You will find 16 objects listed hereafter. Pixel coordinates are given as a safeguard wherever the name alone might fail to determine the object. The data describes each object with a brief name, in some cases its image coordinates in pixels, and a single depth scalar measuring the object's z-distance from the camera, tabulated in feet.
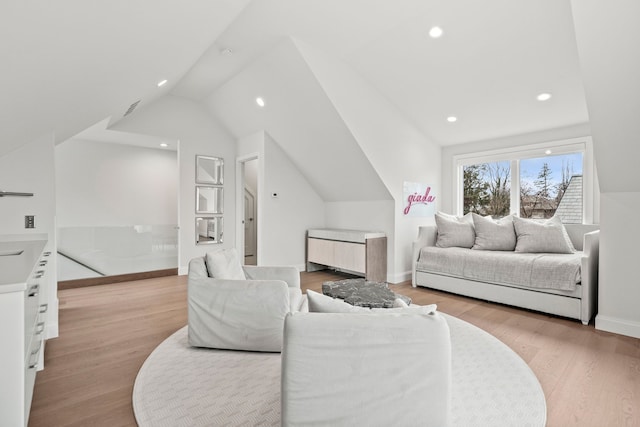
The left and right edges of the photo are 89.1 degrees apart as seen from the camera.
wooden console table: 14.98
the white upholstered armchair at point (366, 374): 3.87
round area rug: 5.36
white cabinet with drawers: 3.85
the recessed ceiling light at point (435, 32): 9.90
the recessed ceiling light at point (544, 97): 11.58
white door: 23.65
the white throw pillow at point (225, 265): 8.20
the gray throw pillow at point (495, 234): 13.17
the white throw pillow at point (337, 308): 4.33
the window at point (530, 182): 13.44
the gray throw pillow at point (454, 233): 14.14
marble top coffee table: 8.82
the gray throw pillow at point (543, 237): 11.91
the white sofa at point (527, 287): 9.90
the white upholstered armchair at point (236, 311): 7.54
